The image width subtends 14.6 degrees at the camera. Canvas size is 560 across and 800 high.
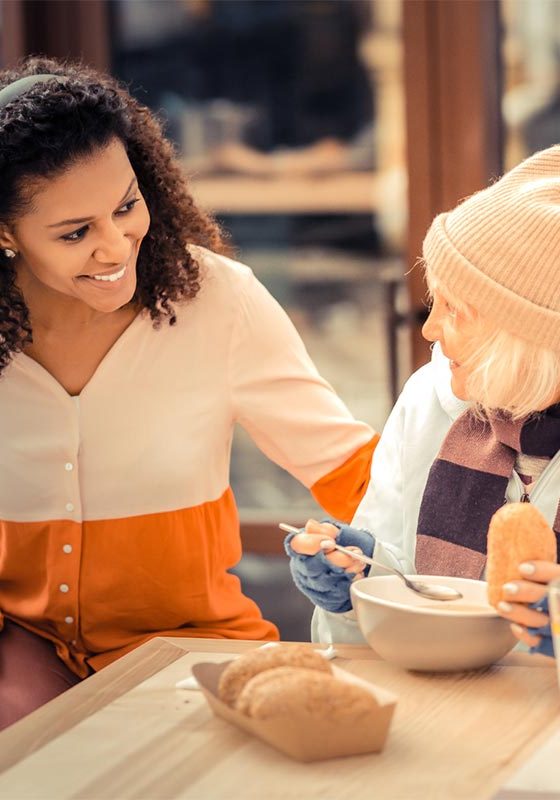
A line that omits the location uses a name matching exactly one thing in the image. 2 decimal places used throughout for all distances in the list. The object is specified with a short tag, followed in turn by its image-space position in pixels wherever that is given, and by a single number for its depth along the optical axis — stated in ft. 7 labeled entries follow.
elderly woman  7.48
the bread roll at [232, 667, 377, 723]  6.25
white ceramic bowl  6.76
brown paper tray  6.25
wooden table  6.21
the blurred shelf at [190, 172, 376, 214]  12.75
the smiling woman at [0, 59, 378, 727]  8.46
